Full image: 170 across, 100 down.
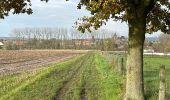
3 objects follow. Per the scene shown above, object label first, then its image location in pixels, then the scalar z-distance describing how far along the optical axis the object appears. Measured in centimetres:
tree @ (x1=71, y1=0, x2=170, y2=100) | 1492
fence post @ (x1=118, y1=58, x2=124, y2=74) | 2948
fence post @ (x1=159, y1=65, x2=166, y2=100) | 1308
